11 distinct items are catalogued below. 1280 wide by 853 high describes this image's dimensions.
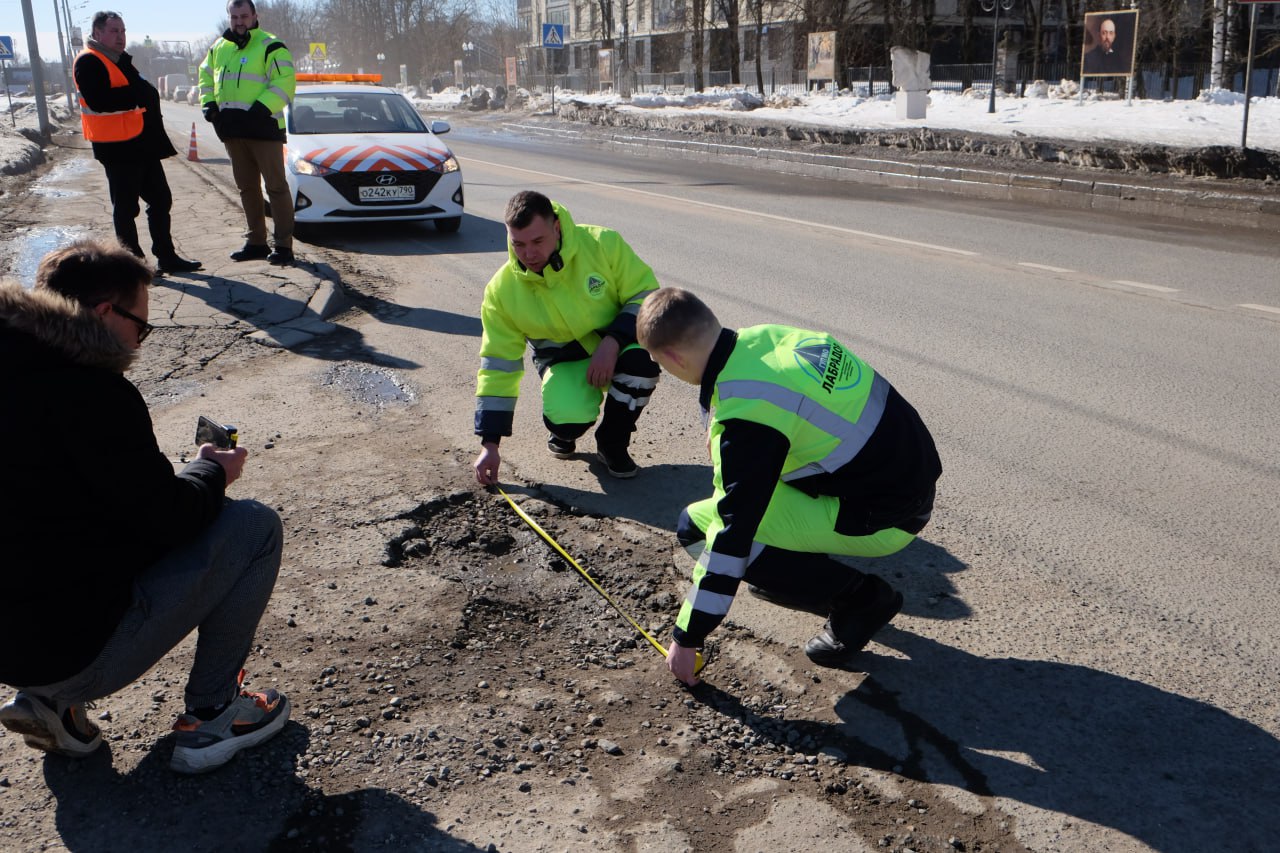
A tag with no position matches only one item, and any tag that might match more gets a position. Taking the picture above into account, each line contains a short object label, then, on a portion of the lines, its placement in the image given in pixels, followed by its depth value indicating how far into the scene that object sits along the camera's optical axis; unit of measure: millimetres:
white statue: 24031
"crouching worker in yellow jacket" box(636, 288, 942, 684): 2703
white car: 10711
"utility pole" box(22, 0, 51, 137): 25952
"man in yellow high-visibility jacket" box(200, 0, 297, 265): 8555
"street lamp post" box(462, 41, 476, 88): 69225
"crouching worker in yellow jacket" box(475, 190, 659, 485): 4254
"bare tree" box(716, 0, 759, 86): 45562
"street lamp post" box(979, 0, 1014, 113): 23188
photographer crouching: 2219
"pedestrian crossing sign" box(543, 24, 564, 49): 35969
